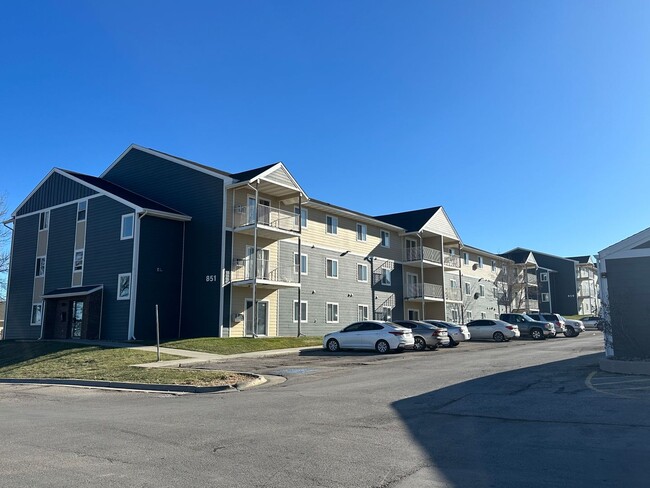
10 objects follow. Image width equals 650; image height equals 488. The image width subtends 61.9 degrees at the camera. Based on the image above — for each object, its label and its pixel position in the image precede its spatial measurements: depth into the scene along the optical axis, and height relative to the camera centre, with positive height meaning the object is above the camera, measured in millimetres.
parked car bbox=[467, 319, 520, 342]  34406 -281
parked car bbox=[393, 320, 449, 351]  26203 -454
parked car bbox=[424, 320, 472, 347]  28906 -340
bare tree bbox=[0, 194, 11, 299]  44600 +5248
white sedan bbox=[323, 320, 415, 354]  23578 -527
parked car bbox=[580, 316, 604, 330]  56594 +264
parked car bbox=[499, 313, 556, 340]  37375 -99
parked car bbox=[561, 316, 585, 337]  42000 -193
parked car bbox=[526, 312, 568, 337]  39747 +416
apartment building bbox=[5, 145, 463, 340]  28531 +4085
